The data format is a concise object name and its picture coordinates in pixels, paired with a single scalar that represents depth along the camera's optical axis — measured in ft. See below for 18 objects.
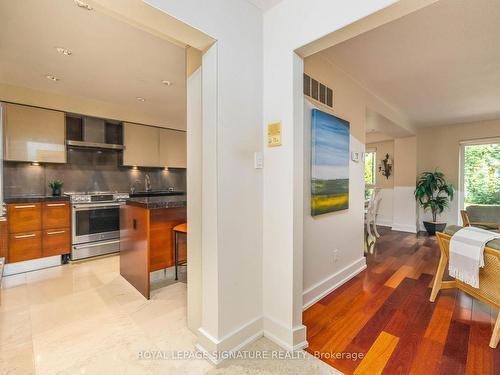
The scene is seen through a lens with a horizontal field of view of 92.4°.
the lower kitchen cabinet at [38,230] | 10.02
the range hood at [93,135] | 12.64
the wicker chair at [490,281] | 5.89
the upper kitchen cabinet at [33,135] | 10.59
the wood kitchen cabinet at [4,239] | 9.74
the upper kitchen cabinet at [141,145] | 13.98
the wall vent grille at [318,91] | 7.35
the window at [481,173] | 16.34
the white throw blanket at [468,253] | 6.28
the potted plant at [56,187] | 11.84
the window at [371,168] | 21.81
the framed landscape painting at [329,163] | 7.52
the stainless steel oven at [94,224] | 11.39
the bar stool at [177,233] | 8.26
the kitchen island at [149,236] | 8.00
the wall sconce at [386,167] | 20.80
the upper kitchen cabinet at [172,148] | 15.70
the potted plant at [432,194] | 17.62
